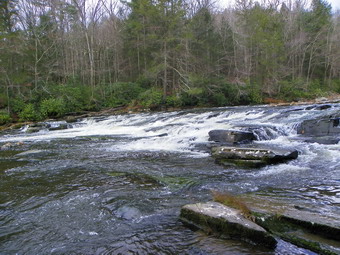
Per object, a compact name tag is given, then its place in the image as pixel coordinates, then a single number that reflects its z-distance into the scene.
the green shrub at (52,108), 21.72
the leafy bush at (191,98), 26.06
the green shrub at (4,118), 19.52
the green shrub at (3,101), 21.31
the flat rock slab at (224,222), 3.36
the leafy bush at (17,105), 21.22
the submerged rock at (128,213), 4.46
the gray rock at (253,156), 7.39
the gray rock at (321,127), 10.67
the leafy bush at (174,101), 25.77
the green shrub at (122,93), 26.39
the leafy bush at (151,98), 25.54
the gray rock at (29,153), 9.64
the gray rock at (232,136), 10.33
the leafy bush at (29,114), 20.78
